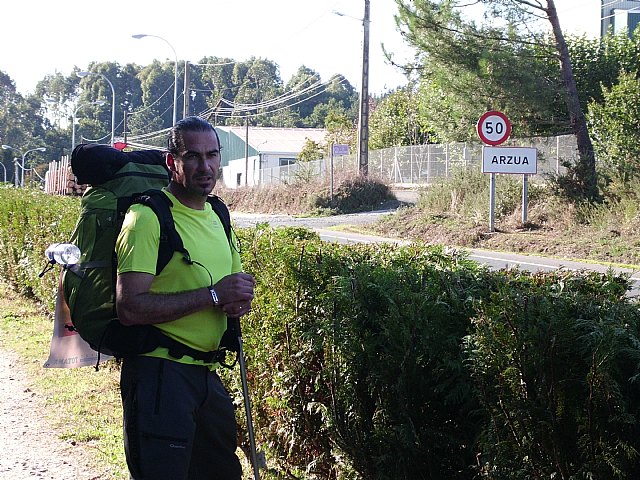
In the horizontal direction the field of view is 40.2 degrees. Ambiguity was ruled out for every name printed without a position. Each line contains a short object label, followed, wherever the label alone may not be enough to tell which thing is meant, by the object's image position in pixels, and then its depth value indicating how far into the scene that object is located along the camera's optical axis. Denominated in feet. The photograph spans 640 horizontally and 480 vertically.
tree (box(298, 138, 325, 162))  181.48
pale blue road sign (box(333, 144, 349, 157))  97.66
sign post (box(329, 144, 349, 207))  97.66
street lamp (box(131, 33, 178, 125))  101.80
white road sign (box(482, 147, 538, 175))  64.69
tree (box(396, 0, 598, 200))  75.87
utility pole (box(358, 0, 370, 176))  110.52
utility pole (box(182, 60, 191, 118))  98.94
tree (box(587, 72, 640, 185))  71.15
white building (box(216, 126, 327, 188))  237.66
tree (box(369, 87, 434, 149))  171.12
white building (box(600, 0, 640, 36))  143.51
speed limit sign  64.13
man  10.06
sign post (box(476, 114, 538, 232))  64.20
